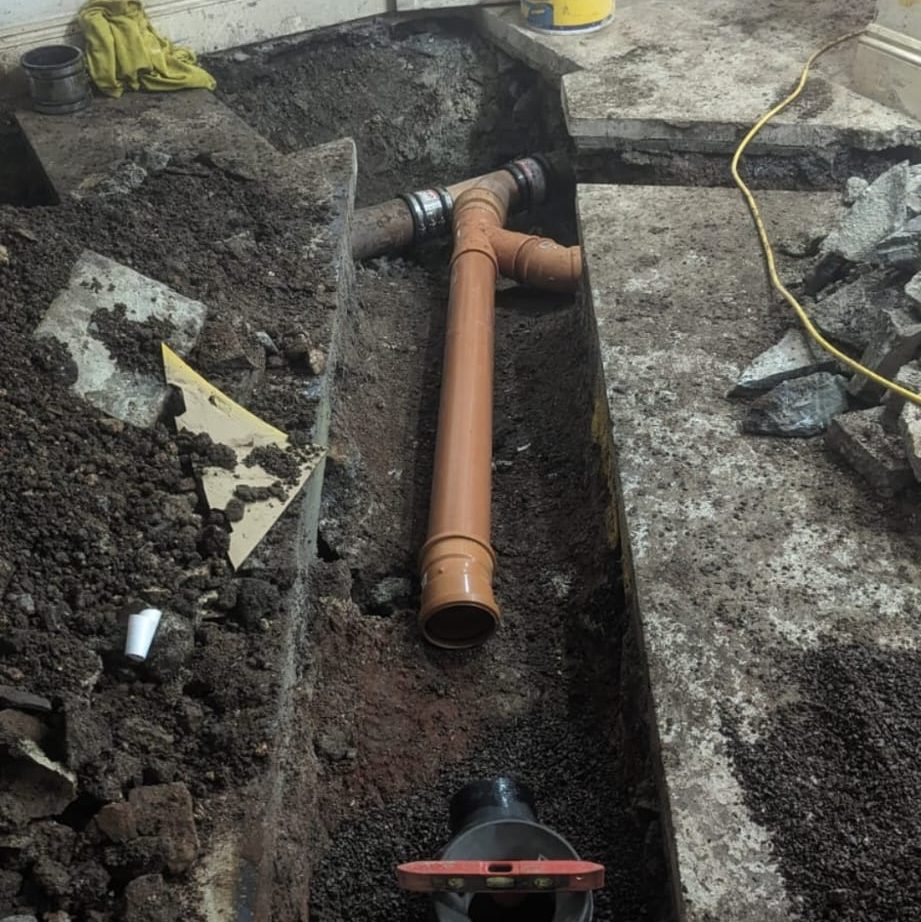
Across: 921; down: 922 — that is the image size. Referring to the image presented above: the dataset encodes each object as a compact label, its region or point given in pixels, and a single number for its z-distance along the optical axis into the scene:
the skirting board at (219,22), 3.98
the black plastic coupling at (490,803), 1.91
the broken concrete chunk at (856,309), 2.63
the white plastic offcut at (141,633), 1.89
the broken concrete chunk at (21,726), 1.63
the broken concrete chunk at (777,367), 2.58
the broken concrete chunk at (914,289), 2.46
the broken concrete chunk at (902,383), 2.33
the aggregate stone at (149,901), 1.53
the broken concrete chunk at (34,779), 1.61
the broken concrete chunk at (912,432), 2.14
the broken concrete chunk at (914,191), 2.90
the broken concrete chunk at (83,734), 1.67
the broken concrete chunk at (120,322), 2.45
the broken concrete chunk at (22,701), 1.69
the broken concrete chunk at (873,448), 2.23
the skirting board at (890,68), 3.54
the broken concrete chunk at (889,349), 2.40
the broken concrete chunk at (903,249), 2.66
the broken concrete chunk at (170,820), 1.61
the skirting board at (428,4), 4.60
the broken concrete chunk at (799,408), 2.46
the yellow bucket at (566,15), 4.34
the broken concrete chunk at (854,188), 3.30
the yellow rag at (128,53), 3.96
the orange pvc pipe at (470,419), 2.44
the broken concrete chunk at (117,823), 1.60
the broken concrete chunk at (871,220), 2.88
